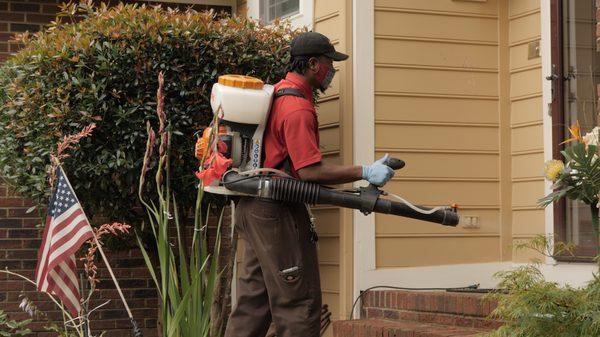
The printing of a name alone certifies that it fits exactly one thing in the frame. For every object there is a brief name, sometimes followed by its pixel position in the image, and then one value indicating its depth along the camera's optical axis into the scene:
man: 10.12
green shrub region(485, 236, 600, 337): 7.44
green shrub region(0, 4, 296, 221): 12.67
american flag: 9.16
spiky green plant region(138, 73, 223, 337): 8.26
